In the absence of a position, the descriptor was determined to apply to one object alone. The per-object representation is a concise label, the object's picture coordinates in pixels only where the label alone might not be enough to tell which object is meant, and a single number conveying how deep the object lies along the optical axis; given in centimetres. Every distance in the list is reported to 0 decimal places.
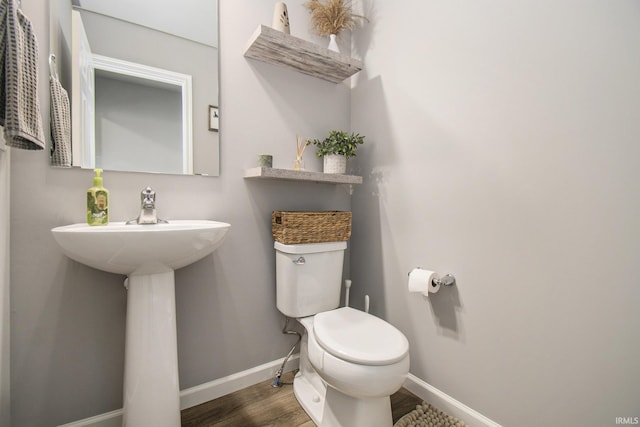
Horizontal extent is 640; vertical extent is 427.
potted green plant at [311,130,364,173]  162
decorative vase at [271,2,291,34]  143
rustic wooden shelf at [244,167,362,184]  136
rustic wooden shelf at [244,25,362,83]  136
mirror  113
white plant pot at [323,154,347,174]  162
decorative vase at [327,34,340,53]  163
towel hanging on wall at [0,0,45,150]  78
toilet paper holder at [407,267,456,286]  130
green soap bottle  107
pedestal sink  93
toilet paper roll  129
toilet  99
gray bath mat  126
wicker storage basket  142
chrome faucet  113
